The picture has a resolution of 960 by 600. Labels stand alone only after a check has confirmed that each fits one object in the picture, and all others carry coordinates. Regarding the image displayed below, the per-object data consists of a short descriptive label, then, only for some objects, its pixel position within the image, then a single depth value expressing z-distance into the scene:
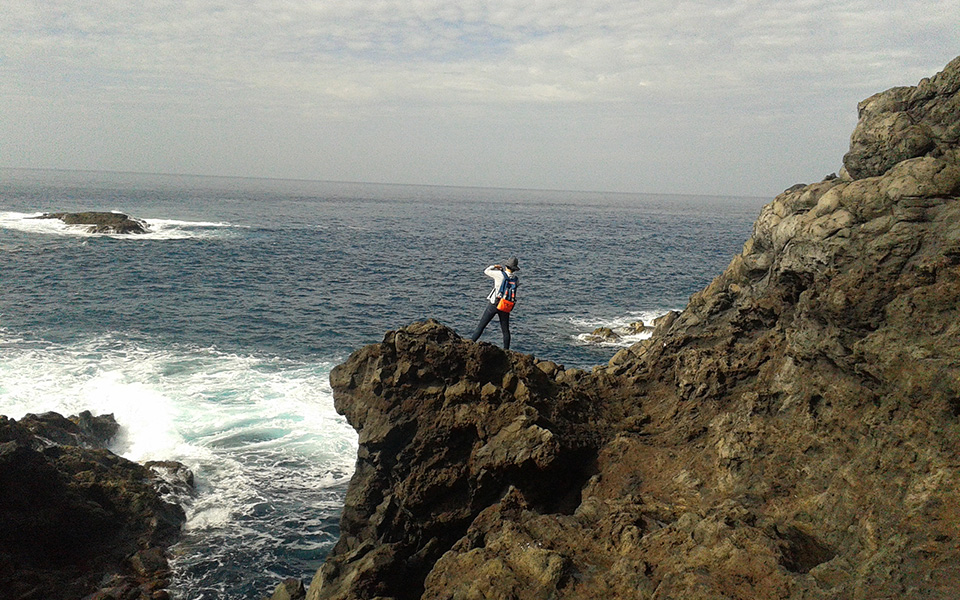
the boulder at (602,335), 33.50
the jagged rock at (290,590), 11.41
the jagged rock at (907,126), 10.50
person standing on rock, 15.19
